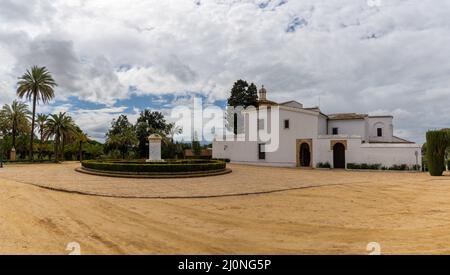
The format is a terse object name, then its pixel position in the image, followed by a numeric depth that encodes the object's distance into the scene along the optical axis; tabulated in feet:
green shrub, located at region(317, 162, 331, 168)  94.35
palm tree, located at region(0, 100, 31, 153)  128.88
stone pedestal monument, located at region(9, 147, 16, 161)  121.80
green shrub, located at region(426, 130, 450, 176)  67.62
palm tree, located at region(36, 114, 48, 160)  132.37
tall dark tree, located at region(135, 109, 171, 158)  151.74
